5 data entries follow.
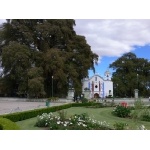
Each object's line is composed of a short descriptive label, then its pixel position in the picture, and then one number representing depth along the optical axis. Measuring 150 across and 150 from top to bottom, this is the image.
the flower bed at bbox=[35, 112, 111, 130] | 6.06
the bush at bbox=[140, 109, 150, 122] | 8.11
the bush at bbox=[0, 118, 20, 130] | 5.00
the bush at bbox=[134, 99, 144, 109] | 7.49
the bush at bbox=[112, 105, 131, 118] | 9.06
